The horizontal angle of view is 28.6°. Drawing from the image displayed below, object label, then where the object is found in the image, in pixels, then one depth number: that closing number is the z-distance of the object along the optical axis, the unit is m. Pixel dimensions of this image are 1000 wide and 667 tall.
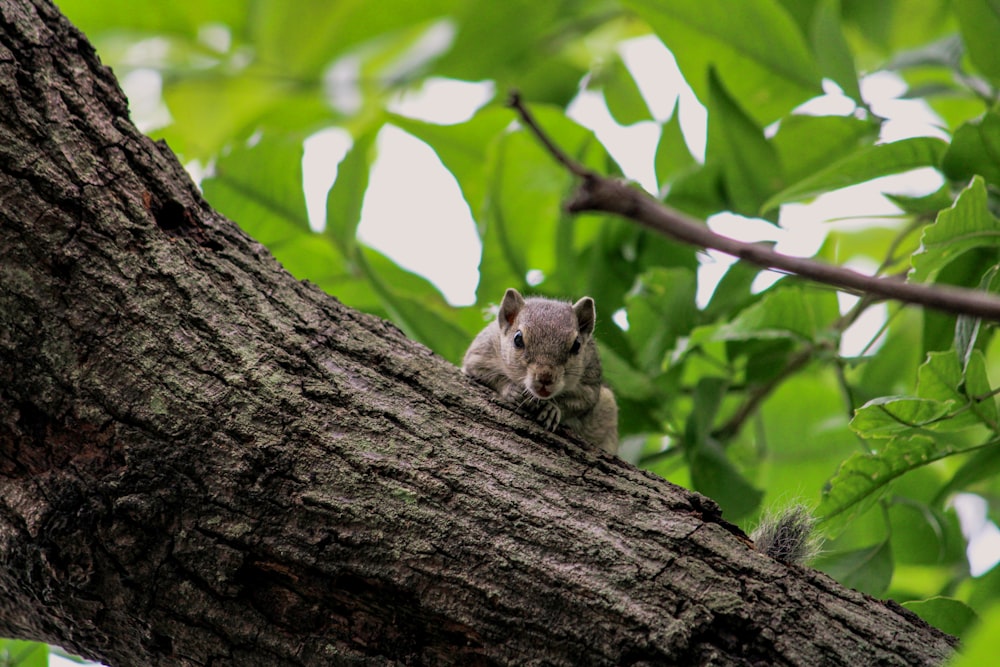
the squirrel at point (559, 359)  9.24
